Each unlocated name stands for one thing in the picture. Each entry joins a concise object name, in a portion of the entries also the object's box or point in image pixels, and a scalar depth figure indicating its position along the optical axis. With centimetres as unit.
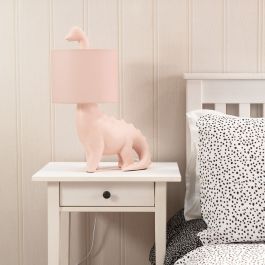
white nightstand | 222
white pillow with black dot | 200
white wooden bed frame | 251
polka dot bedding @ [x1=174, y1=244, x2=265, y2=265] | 182
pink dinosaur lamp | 219
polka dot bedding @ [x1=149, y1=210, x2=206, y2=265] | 209
